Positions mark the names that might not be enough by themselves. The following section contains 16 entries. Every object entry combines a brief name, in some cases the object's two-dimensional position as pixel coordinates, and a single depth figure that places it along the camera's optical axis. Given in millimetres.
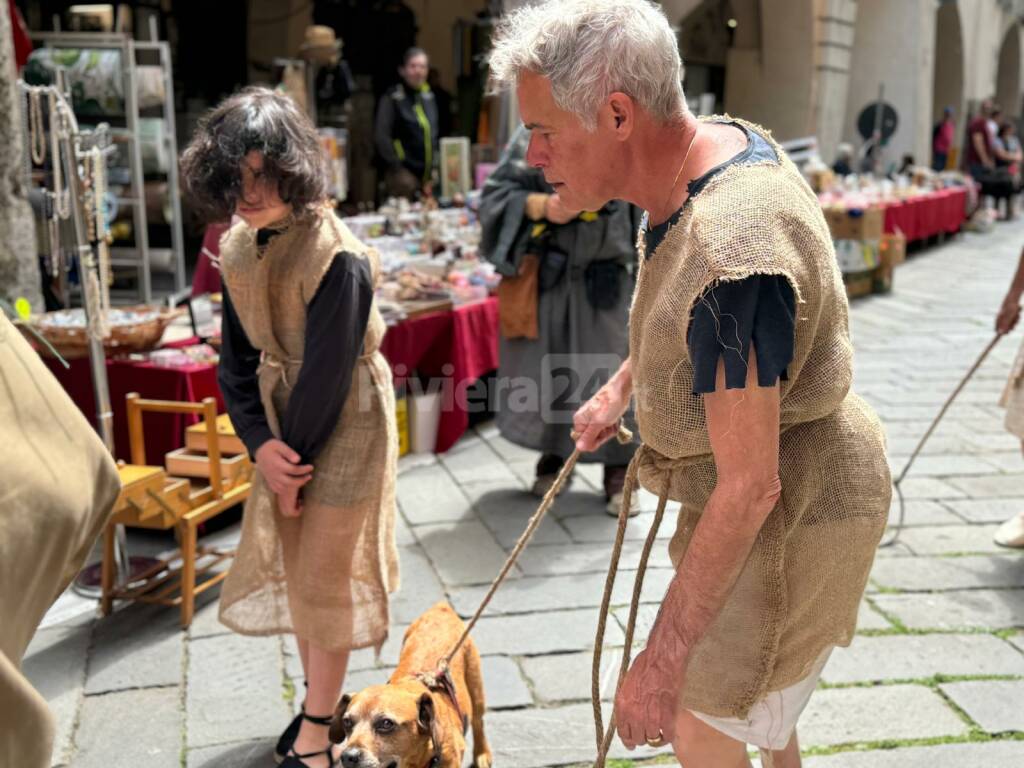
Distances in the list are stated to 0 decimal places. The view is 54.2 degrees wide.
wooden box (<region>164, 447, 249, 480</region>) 3662
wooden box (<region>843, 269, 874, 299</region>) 10352
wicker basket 3961
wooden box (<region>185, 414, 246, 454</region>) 3723
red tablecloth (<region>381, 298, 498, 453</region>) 5090
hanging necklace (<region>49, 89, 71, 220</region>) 3369
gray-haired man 1417
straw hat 8906
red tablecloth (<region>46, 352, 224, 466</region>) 3955
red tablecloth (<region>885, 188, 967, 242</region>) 12328
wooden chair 3326
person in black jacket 9133
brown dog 1994
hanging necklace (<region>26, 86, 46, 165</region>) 3615
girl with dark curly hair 2293
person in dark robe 4234
